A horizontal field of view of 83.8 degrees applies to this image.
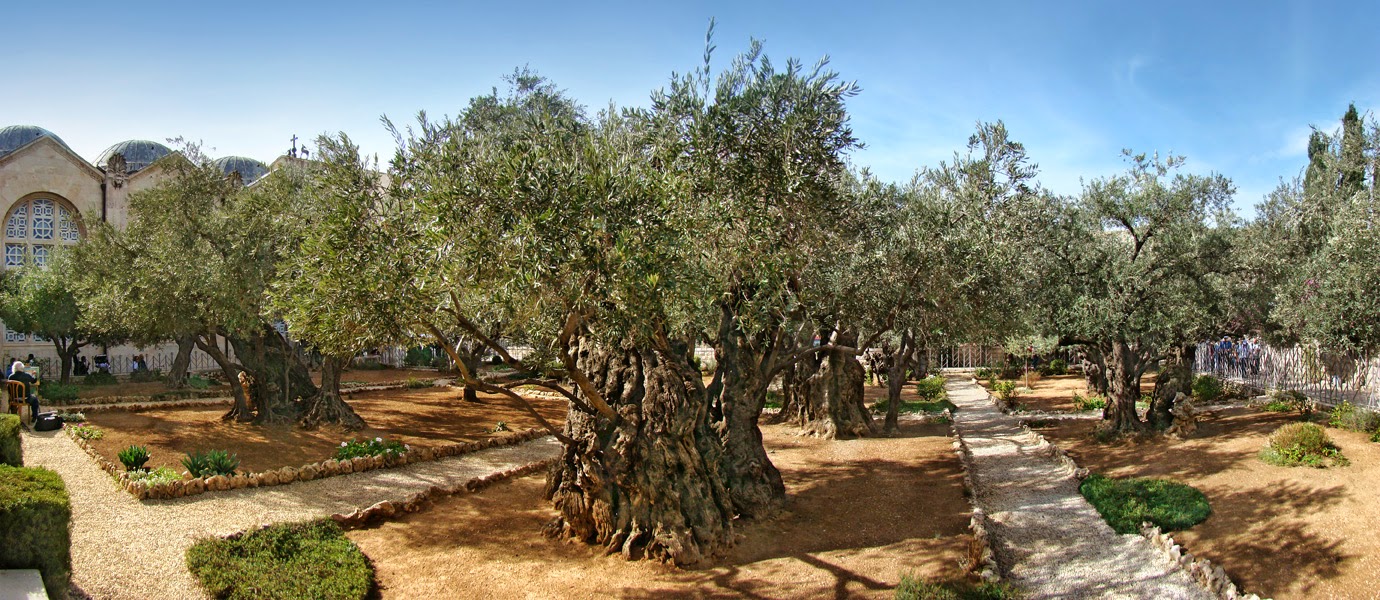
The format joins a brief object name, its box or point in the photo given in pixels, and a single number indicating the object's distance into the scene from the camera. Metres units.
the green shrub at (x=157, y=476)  13.02
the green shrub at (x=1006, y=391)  29.88
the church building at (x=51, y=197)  37.22
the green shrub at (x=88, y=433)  17.11
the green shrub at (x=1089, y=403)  26.05
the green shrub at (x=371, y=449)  16.27
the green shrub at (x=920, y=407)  27.00
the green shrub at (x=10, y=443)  11.16
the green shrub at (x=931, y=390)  30.34
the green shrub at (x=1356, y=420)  15.68
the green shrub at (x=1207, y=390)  25.94
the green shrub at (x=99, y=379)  30.94
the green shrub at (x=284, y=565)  8.91
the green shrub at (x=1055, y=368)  40.09
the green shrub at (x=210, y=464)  13.74
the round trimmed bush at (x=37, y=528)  7.13
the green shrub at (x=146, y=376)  34.19
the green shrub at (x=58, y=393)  24.84
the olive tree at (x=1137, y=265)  17.39
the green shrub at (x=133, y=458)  13.82
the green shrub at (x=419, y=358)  44.89
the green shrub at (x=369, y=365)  42.20
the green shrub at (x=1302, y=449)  14.11
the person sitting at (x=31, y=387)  19.91
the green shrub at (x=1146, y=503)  12.18
